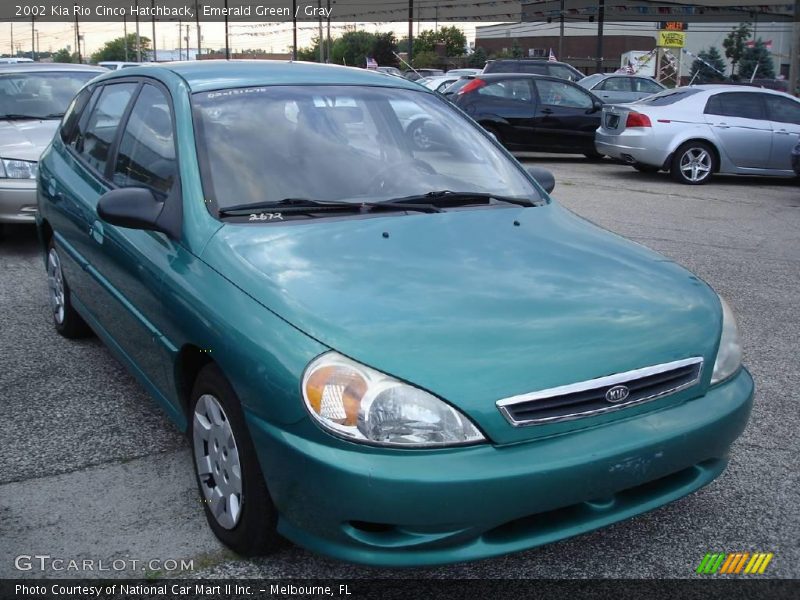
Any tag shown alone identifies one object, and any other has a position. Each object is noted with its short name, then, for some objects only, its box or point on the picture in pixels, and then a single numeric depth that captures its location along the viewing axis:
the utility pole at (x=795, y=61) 23.43
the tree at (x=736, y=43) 74.12
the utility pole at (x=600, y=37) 40.00
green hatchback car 2.42
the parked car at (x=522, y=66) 21.66
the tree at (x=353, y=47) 98.00
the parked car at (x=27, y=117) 7.21
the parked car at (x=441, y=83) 17.60
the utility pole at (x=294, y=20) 57.34
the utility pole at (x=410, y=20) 48.52
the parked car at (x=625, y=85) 21.89
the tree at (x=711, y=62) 66.07
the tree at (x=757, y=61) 69.12
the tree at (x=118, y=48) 126.15
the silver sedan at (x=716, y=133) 12.53
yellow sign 39.53
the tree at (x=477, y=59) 81.66
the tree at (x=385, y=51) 77.81
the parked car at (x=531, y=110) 15.16
